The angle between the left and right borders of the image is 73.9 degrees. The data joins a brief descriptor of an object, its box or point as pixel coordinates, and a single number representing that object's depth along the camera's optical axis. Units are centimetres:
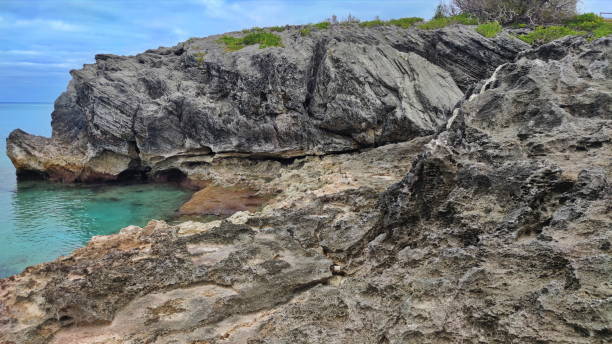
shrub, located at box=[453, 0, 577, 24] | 2955
